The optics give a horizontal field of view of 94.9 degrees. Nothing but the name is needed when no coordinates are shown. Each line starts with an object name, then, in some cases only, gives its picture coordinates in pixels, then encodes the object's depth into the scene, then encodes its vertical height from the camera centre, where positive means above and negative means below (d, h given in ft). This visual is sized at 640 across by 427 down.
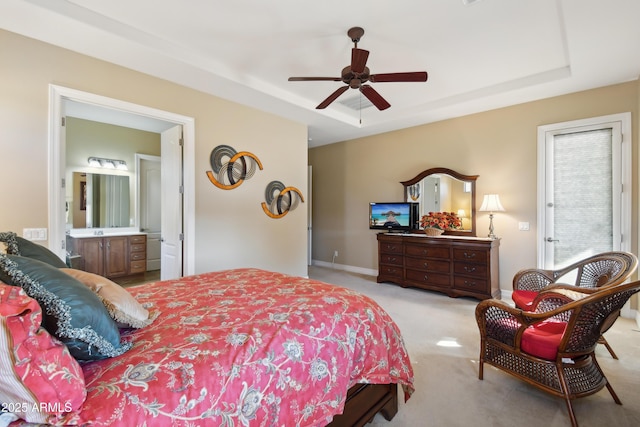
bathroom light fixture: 16.88 +2.86
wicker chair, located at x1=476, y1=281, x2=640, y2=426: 5.56 -2.70
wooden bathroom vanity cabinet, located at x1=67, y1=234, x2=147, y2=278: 15.37 -2.32
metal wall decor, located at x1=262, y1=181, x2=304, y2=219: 14.89 +0.66
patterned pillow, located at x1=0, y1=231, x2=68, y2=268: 4.55 -0.62
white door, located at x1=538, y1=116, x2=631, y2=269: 11.55 +0.87
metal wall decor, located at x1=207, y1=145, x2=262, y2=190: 12.76 +2.07
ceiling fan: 8.30 +4.18
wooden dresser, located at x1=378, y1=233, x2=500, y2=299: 13.38 -2.61
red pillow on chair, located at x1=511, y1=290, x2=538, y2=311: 8.37 -2.61
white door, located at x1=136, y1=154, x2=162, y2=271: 18.83 +0.58
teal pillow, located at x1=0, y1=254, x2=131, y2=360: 3.10 -1.04
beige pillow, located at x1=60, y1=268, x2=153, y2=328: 3.97 -1.26
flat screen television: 17.21 -0.28
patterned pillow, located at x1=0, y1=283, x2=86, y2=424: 2.52 -1.43
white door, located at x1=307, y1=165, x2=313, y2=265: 22.38 -1.53
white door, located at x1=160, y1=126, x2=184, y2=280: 11.92 +0.32
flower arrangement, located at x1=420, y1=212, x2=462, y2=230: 15.64 -0.51
